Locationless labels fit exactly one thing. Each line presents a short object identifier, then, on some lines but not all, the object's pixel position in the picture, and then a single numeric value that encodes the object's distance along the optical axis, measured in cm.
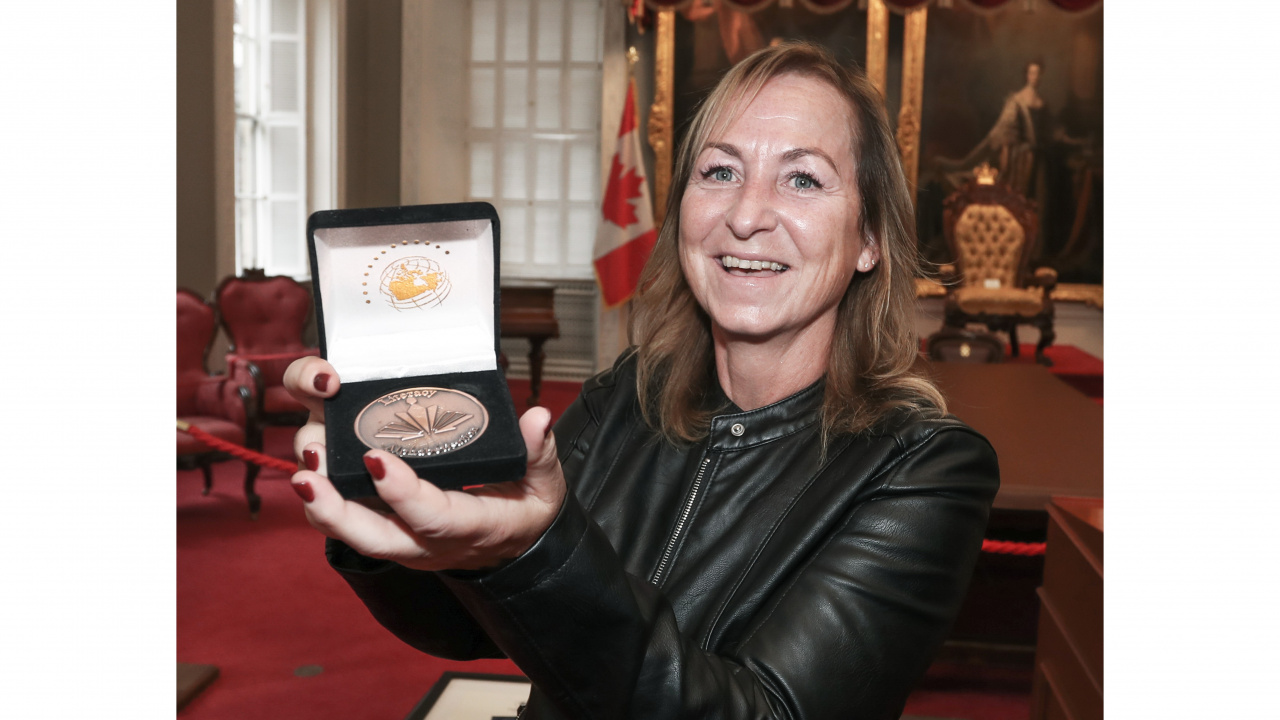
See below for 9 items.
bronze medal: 89
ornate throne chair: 958
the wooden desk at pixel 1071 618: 194
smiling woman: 86
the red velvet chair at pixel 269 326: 604
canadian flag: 932
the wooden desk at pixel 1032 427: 289
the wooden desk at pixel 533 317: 880
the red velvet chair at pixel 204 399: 522
